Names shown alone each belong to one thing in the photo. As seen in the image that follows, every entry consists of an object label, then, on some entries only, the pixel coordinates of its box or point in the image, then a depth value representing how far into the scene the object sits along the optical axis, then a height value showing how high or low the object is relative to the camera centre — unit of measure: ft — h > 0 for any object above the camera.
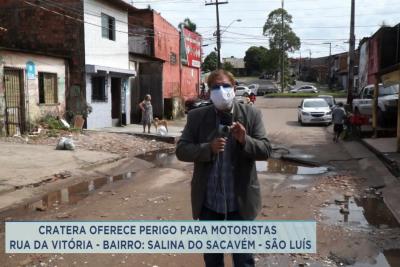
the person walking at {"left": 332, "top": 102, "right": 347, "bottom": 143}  59.98 -3.45
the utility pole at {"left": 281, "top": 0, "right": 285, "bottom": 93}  191.06 +8.10
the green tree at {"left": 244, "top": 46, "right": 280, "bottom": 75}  252.69 +19.50
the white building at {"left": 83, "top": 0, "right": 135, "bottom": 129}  71.10 +4.57
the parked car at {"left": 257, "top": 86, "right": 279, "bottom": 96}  190.19 +0.75
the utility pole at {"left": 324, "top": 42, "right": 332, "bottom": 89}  304.05 +18.34
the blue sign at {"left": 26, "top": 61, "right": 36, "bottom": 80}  59.13 +2.79
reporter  10.79 -1.51
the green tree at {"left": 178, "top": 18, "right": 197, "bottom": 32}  218.59 +31.30
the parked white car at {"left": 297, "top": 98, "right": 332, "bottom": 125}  83.82 -3.57
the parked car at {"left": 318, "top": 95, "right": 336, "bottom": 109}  94.77 -1.69
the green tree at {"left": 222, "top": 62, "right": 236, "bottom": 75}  259.51 +14.81
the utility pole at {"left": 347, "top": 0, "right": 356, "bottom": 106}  89.81 +6.65
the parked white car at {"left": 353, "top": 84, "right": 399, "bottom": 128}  59.47 -1.70
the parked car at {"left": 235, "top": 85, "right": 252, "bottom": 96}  151.17 +0.32
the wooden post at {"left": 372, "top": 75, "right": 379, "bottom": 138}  58.49 -2.33
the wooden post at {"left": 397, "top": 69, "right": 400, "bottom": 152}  44.15 -4.55
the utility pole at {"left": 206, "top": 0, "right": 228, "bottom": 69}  147.64 +18.39
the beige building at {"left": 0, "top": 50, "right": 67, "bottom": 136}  55.11 +0.47
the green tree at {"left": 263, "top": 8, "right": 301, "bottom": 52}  209.87 +27.29
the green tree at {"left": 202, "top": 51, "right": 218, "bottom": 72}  264.31 +16.59
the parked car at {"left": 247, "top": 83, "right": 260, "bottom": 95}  184.03 +1.74
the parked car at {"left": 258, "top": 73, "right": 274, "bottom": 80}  276.78 +9.40
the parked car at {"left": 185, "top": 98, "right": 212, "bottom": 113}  107.21 -2.46
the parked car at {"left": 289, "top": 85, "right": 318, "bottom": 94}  184.72 +0.71
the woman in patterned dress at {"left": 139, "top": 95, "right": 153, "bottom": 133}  65.67 -2.77
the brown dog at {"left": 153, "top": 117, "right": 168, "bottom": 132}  67.62 -4.41
